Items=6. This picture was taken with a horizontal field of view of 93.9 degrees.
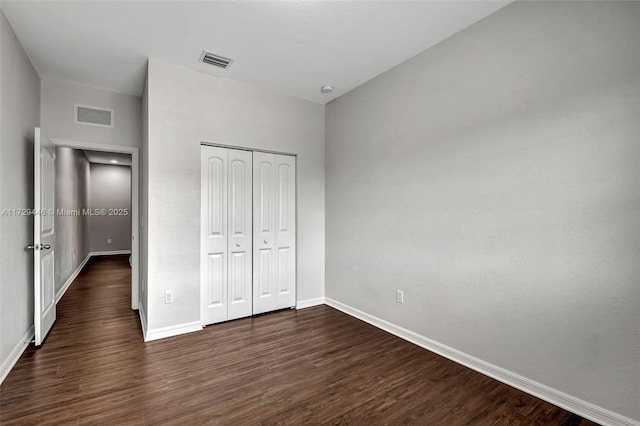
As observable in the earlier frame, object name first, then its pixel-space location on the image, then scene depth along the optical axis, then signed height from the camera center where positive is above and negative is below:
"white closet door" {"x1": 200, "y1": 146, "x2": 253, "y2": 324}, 3.38 -0.27
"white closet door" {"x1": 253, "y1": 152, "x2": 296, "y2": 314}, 3.73 -0.27
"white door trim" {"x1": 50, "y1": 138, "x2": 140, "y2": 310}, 3.90 -0.09
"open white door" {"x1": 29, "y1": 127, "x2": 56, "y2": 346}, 2.74 -0.26
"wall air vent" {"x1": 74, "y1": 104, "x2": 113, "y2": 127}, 3.53 +1.14
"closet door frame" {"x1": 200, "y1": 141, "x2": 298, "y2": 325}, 3.35 -0.03
